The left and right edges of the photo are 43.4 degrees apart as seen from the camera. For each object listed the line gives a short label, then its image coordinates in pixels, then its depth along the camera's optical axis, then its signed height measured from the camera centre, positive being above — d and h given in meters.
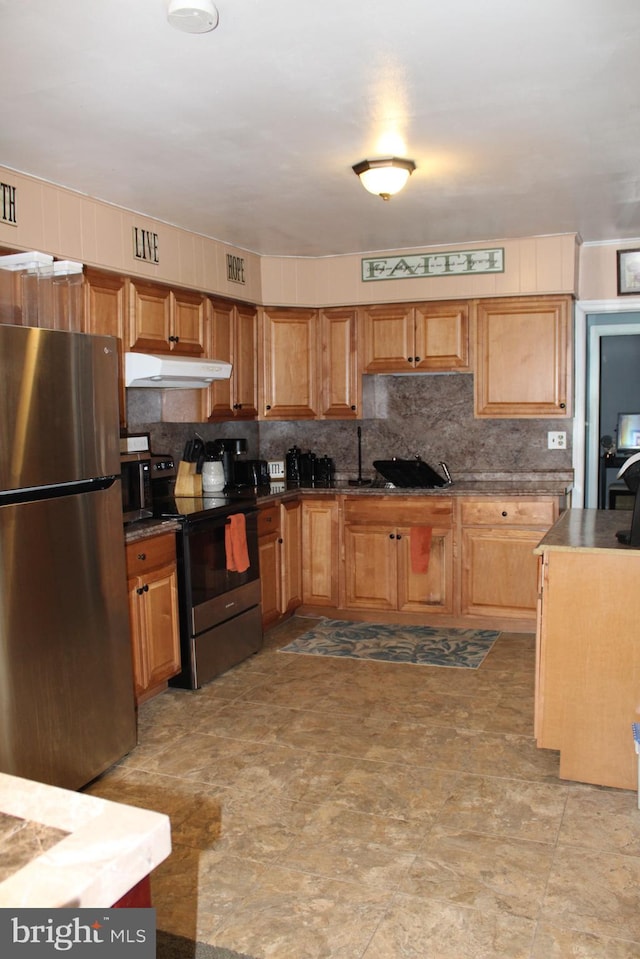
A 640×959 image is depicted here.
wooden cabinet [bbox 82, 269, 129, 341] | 3.73 +0.58
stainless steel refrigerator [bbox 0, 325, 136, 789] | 2.59 -0.47
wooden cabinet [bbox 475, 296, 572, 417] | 4.95 +0.40
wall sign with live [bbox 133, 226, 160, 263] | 4.04 +0.92
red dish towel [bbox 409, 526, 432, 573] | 4.93 -0.75
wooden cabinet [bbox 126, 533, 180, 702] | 3.62 -0.87
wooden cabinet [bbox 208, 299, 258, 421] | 4.84 +0.43
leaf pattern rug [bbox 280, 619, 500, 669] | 4.51 -1.31
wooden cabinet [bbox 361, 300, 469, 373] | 5.15 +0.56
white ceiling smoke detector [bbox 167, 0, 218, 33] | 2.00 +1.04
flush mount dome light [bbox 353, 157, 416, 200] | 3.32 +1.04
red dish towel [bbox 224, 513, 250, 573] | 4.27 -0.63
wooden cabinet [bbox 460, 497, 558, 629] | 4.82 -0.80
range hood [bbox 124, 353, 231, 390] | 3.98 +0.28
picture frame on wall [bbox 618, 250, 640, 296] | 5.01 +0.92
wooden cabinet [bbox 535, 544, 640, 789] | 2.90 -0.88
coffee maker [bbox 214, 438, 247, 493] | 5.15 -0.22
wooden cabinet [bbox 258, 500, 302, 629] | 4.87 -0.85
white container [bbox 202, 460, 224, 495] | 4.83 -0.31
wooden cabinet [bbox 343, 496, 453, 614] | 5.01 -0.84
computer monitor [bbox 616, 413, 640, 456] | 5.24 -0.08
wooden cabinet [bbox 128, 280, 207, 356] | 4.08 +0.56
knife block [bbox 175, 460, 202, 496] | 4.77 -0.33
